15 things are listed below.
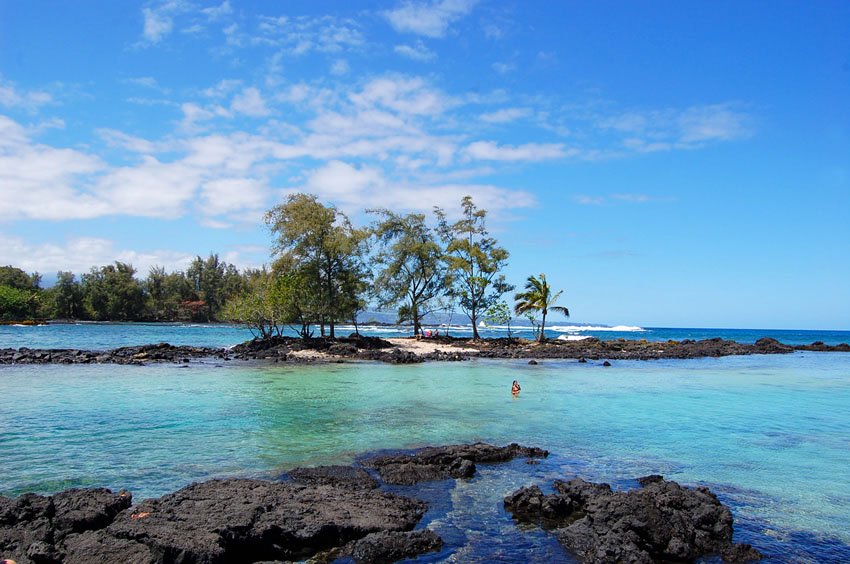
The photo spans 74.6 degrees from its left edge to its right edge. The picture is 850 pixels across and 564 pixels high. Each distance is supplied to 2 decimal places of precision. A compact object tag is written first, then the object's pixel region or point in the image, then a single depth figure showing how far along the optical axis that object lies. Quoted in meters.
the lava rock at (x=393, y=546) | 7.47
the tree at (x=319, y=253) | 44.25
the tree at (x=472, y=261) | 52.03
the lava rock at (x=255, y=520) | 7.13
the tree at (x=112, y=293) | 104.06
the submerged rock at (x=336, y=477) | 10.44
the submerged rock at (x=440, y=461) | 11.05
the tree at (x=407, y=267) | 50.16
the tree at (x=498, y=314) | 52.75
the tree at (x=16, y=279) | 105.94
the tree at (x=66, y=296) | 101.81
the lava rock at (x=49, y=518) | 6.73
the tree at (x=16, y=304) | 91.00
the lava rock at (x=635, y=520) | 7.79
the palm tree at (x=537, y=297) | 51.38
